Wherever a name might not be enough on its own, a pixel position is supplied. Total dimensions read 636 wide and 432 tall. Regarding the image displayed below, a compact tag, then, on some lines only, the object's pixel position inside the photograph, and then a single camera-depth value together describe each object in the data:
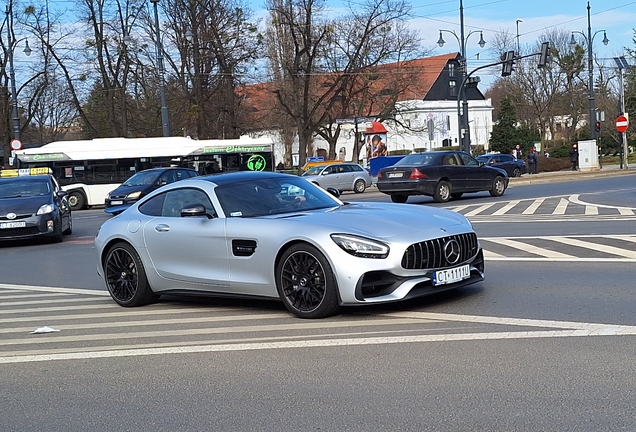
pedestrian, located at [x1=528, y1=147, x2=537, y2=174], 52.31
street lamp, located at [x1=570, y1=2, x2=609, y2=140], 49.00
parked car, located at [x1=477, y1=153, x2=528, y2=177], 49.29
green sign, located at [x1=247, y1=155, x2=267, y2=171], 40.78
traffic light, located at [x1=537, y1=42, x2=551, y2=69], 38.62
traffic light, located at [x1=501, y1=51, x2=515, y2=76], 39.72
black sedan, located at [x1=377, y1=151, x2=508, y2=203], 25.69
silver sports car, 7.50
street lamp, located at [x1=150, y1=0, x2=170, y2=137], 39.09
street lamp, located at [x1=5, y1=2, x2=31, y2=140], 42.88
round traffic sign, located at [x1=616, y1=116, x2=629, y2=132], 46.19
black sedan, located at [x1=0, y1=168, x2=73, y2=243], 17.91
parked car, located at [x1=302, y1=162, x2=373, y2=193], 40.66
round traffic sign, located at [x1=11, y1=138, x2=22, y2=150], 41.22
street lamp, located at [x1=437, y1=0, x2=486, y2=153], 42.94
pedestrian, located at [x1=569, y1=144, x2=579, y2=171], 50.62
